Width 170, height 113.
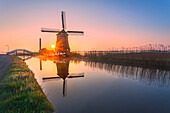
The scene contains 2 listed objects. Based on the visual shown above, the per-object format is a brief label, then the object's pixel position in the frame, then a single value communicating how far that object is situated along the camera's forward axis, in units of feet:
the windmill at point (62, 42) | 84.51
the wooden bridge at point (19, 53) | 149.07
